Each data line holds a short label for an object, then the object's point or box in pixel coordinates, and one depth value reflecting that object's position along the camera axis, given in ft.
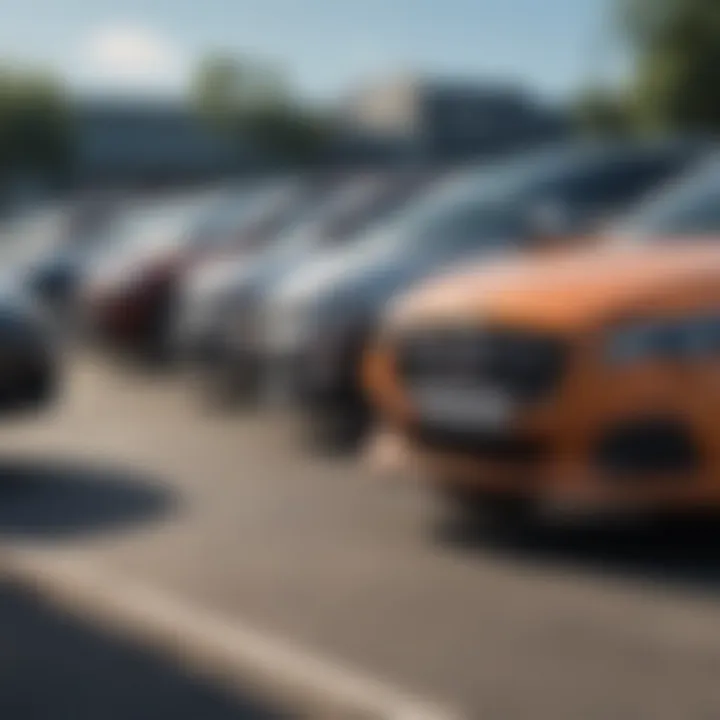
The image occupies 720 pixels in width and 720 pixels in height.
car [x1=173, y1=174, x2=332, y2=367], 31.94
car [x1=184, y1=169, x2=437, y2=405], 30.32
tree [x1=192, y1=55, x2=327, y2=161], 225.56
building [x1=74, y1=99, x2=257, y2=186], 248.11
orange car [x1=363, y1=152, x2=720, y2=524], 18.78
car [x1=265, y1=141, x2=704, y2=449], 26.78
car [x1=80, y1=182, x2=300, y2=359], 37.99
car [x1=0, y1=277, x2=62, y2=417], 26.05
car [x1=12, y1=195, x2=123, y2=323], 46.52
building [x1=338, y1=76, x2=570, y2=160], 239.71
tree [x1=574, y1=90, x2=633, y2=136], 162.40
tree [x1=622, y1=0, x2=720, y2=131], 147.84
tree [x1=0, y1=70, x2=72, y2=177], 202.80
